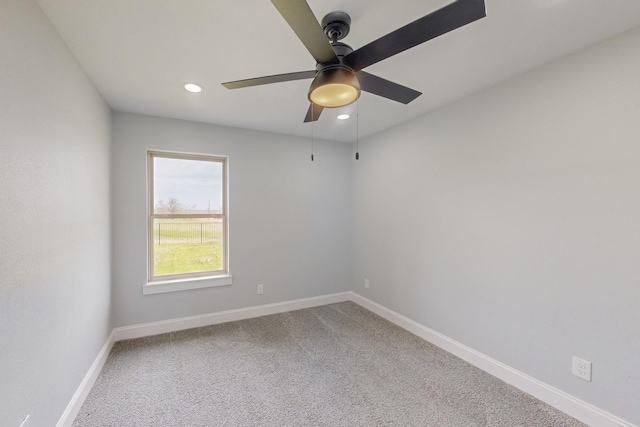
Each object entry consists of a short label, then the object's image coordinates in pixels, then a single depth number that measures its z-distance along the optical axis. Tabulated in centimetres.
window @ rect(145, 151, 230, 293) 313
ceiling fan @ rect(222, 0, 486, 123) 103
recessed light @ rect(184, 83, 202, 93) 228
